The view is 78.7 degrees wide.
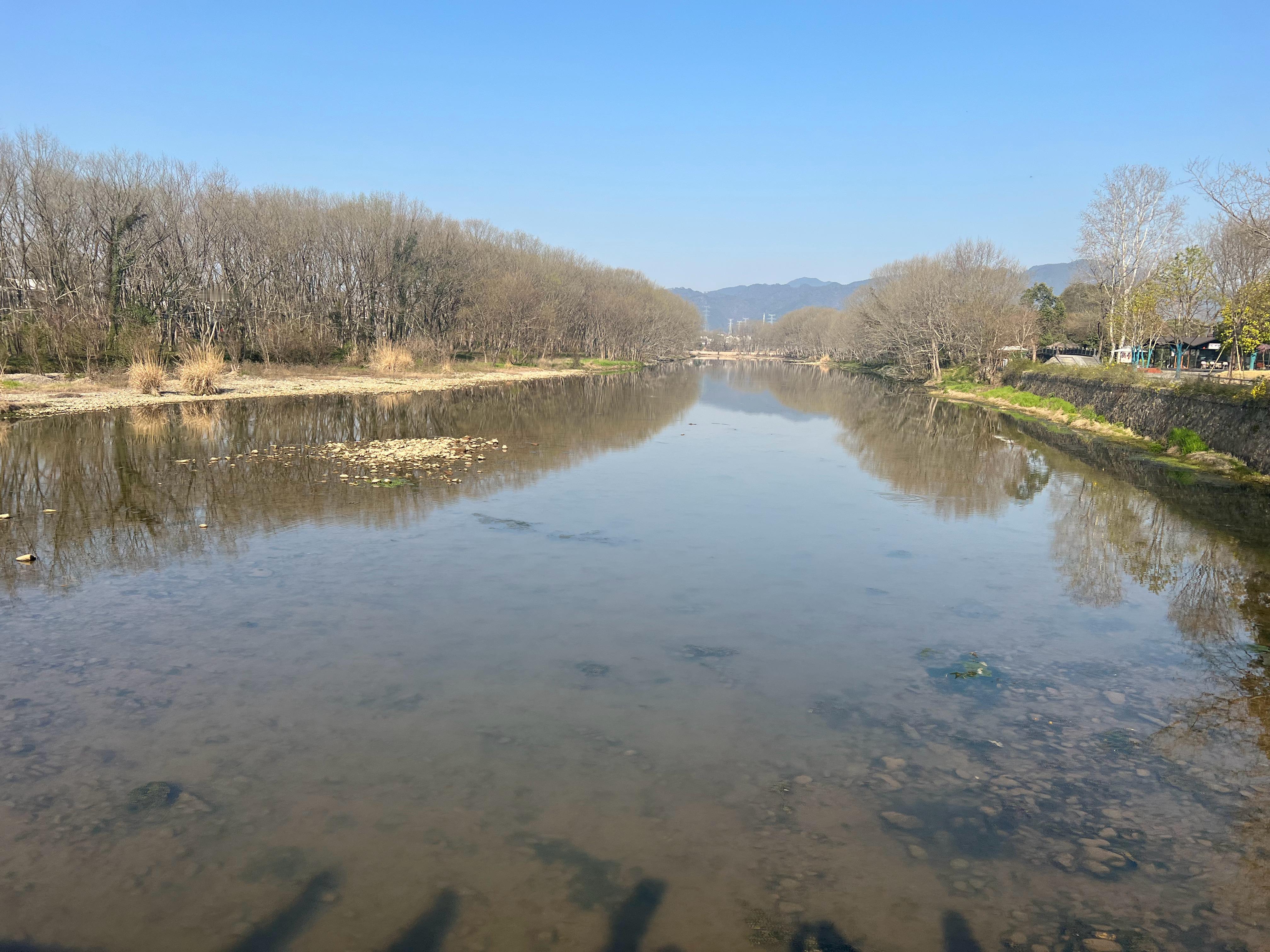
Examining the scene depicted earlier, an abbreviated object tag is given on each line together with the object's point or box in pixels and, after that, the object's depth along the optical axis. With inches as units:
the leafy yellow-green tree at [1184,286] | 1764.3
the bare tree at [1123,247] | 2017.7
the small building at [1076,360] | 2130.9
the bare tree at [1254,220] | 773.3
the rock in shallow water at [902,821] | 226.1
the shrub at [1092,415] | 1423.5
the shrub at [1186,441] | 996.6
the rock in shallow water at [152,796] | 227.3
